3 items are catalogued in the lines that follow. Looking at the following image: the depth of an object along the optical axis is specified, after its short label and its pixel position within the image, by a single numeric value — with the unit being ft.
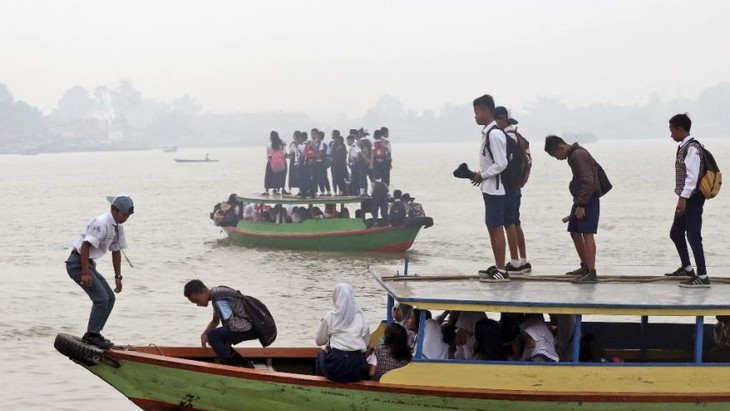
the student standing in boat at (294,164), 105.70
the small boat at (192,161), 554.87
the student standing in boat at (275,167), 104.73
